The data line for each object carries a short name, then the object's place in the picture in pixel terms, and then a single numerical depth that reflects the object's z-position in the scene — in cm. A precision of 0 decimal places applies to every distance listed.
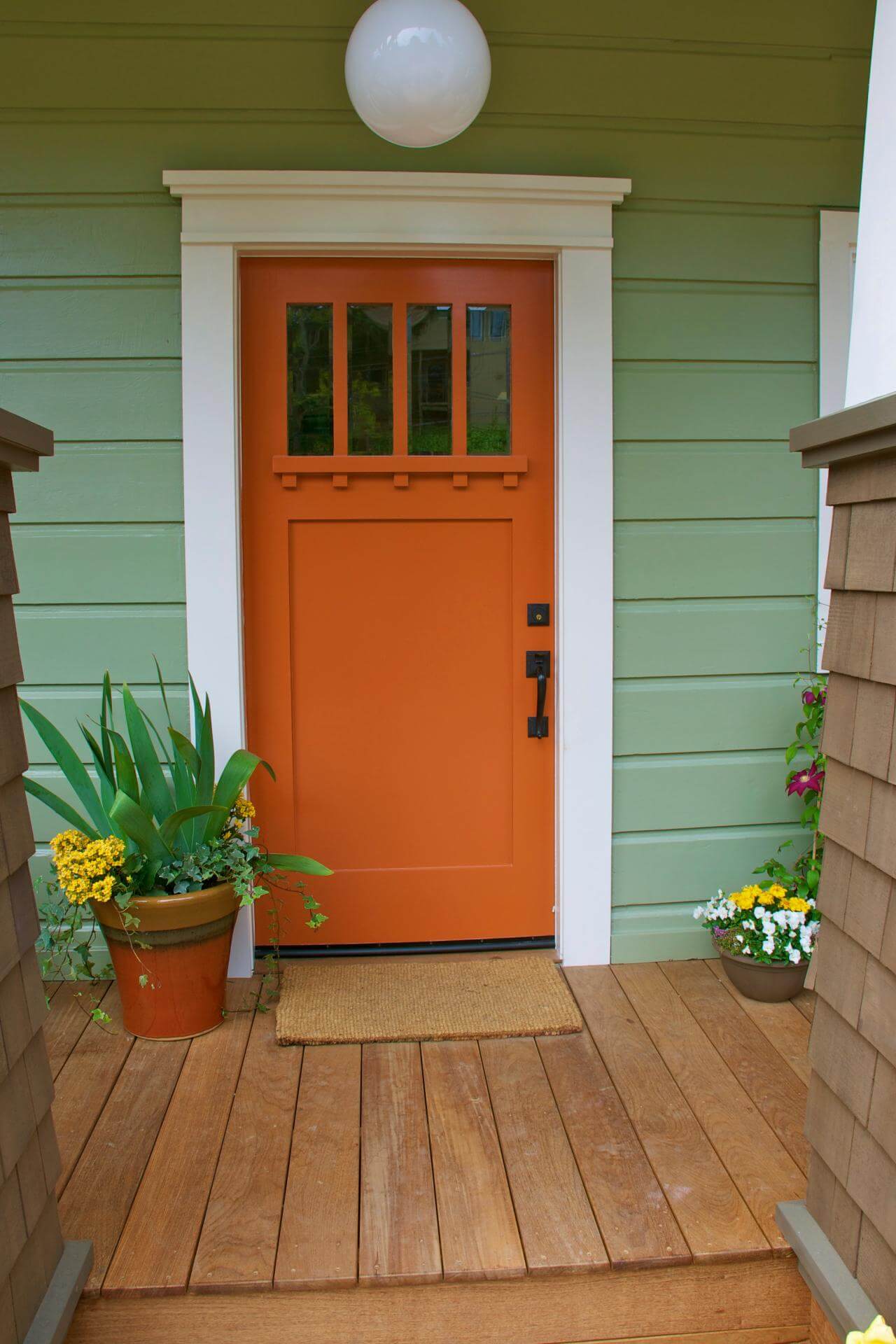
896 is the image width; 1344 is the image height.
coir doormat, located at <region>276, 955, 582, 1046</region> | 235
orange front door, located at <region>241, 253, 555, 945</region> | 265
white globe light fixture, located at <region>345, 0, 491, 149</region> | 190
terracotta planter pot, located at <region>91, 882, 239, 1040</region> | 224
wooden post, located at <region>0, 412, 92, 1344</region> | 134
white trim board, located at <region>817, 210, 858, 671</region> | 265
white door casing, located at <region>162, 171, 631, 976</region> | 250
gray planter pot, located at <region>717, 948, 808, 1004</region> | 249
